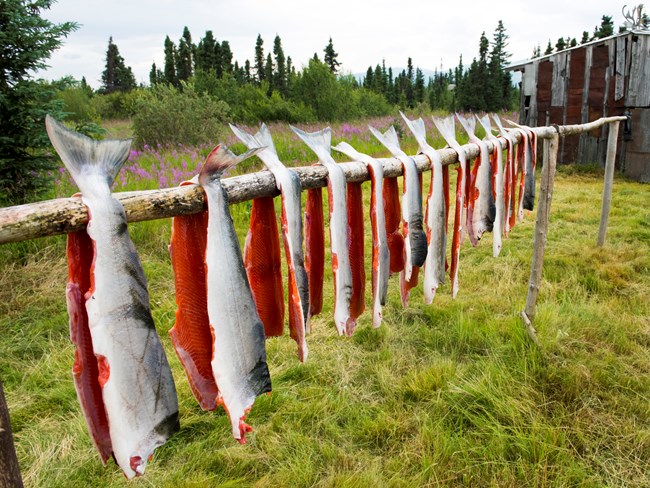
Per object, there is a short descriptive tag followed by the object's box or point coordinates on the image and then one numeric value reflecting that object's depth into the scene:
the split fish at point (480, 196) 2.76
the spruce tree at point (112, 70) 61.78
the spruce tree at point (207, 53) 46.94
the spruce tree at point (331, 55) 56.91
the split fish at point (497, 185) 2.90
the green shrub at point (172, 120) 12.73
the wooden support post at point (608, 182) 5.72
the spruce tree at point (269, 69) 51.83
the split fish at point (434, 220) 2.23
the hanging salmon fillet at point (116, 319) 1.08
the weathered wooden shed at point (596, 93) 10.30
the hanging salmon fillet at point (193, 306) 1.40
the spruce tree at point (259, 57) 59.88
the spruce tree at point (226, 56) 48.99
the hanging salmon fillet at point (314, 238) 1.77
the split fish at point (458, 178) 2.47
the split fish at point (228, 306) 1.30
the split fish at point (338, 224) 1.68
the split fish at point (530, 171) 3.51
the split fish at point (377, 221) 1.85
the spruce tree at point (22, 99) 5.17
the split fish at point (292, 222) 1.47
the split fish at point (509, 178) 3.15
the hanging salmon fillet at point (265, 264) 1.61
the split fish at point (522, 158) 3.43
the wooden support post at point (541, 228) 3.70
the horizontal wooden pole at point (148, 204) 1.02
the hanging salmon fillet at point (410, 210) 2.03
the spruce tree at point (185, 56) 51.59
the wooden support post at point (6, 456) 1.08
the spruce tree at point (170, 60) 52.81
